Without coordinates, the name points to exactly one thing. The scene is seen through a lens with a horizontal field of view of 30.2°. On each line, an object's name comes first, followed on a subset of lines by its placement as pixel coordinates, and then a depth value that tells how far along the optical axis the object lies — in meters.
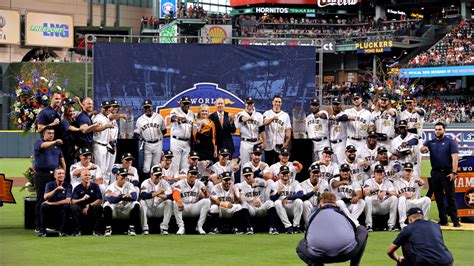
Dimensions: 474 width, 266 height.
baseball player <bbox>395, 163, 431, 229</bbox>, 16.27
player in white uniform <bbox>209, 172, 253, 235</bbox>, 16.00
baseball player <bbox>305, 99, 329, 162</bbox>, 17.84
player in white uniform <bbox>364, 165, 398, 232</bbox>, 16.48
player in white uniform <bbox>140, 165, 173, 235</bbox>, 15.78
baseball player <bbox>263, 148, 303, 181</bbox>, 16.53
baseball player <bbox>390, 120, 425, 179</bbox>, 17.67
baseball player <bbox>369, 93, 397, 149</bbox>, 18.19
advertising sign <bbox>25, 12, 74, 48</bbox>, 67.25
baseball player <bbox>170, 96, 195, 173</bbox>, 17.61
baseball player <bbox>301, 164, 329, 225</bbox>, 16.11
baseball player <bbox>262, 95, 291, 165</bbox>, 17.70
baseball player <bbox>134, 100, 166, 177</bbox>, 17.56
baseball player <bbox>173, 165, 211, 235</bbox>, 15.91
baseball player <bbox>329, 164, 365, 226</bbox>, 16.25
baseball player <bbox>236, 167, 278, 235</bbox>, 16.09
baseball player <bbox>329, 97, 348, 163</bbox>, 18.03
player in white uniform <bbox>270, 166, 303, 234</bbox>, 16.02
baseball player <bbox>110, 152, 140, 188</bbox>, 16.14
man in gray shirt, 9.44
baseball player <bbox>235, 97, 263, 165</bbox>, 17.70
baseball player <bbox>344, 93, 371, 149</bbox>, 18.09
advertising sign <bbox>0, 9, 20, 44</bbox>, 65.75
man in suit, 17.62
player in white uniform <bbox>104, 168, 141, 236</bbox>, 15.48
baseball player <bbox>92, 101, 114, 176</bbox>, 17.06
